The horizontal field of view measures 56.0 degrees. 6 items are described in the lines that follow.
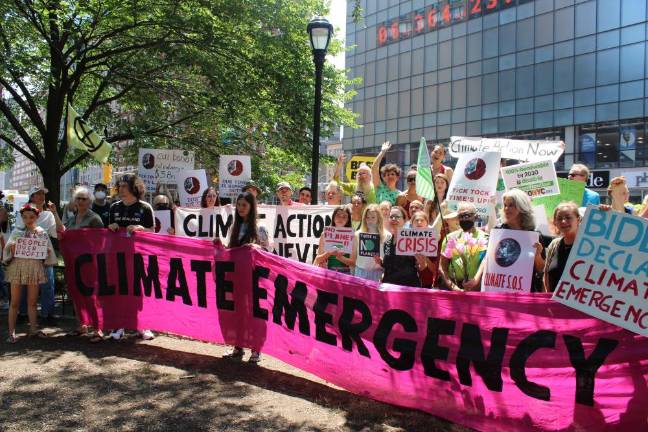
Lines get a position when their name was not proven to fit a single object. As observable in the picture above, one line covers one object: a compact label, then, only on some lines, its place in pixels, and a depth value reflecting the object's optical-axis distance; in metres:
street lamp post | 9.36
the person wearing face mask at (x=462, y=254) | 5.66
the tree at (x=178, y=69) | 11.41
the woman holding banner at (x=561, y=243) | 4.50
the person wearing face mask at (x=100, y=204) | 9.62
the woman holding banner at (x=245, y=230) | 6.45
